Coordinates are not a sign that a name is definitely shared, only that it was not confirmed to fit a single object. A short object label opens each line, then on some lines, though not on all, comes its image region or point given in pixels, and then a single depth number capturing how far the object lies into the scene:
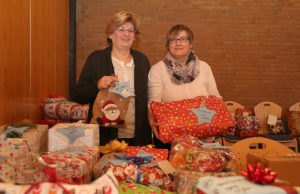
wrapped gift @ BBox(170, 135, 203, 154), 1.55
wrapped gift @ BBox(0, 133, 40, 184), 1.11
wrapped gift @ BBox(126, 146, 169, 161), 1.56
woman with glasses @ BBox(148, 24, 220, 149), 2.15
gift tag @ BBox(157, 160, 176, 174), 1.39
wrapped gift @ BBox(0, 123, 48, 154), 1.38
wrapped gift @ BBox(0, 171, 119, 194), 0.93
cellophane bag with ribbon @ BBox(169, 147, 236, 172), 1.34
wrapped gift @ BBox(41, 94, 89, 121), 3.18
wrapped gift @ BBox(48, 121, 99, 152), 1.43
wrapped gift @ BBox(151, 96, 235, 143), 1.87
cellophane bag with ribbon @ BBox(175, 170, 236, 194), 1.18
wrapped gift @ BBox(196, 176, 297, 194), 0.88
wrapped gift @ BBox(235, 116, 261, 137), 4.59
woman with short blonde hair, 2.08
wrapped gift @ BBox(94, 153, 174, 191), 1.33
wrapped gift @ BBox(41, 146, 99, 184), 1.07
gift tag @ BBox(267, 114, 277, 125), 4.88
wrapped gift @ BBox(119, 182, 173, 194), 1.24
